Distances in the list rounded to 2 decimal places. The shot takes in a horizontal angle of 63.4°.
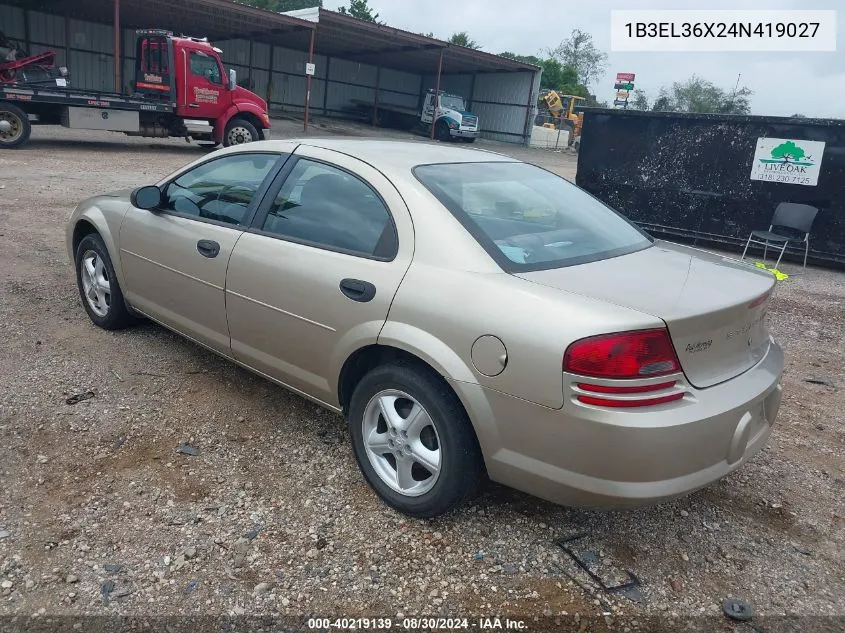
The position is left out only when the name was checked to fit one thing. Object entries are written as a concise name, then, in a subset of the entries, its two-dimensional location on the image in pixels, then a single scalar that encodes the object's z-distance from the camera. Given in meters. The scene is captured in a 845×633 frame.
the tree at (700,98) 63.50
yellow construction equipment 39.31
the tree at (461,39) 65.91
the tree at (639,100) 62.03
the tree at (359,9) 57.47
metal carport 23.97
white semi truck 29.89
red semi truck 14.83
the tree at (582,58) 72.31
